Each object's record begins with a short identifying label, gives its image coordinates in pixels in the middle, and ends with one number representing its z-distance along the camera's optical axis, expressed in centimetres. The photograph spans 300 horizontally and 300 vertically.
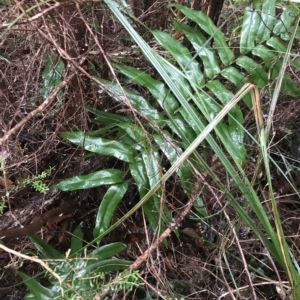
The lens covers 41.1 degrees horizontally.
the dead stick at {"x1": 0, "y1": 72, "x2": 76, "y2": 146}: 63
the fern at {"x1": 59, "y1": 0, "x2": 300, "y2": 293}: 76
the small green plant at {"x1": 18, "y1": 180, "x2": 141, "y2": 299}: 72
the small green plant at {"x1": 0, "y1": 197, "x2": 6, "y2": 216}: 73
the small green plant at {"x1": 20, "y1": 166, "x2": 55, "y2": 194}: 76
